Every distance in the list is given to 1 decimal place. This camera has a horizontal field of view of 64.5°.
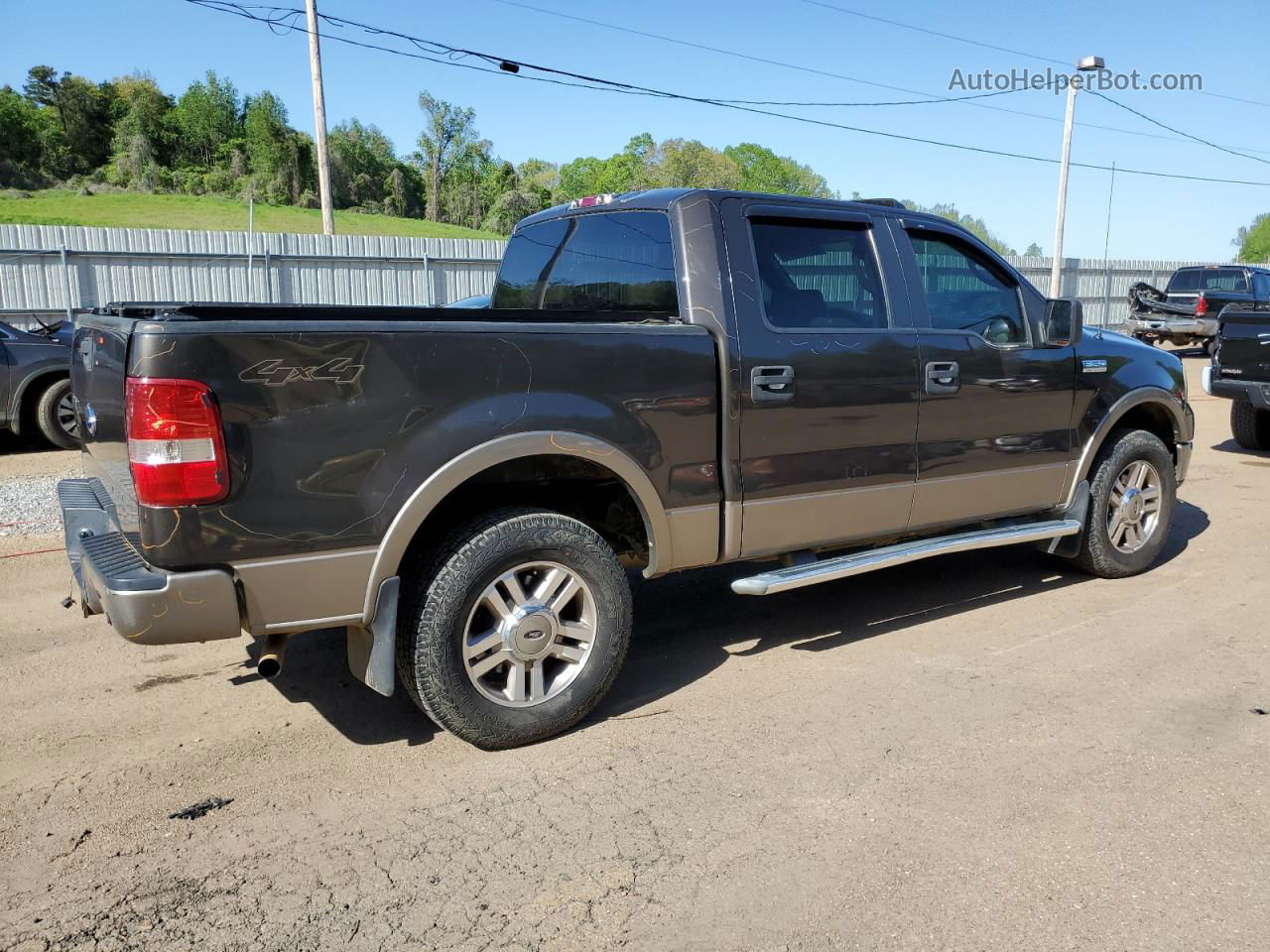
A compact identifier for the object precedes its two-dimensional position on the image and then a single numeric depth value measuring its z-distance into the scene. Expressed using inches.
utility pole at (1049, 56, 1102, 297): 986.1
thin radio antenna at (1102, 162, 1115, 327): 1197.7
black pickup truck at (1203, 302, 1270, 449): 366.3
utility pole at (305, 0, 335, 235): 747.4
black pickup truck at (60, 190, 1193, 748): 119.3
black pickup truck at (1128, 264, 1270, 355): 842.8
